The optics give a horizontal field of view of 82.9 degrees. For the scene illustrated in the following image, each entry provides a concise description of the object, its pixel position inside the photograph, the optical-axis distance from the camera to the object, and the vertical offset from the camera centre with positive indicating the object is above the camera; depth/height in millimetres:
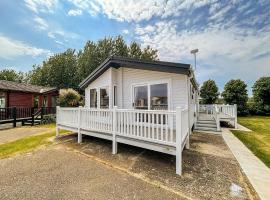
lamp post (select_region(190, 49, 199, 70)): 13288 +4345
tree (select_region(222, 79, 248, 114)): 21953 +798
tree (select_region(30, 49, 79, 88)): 29562 +5734
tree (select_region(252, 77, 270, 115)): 22328 +807
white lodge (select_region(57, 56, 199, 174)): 4647 -12
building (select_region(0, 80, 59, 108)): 14648 +656
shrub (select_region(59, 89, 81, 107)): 17859 +369
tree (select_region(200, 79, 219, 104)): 23875 +1349
